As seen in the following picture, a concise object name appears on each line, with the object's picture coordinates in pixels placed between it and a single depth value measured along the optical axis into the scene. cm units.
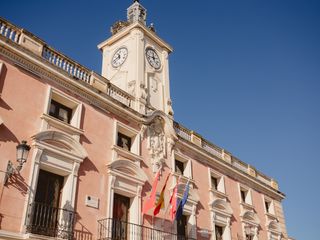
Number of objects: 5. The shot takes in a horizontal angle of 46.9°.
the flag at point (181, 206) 1467
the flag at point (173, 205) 1448
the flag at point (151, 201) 1370
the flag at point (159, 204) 1373
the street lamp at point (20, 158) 986
